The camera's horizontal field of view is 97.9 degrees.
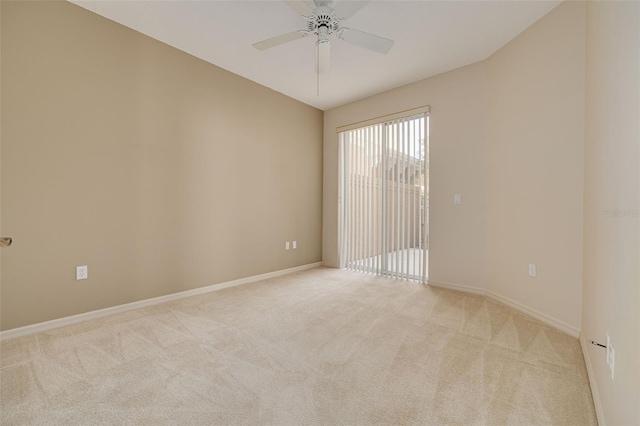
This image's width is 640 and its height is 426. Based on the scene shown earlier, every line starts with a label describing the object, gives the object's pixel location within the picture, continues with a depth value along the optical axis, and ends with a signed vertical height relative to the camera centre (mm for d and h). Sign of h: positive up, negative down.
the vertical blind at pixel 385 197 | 3961 +181
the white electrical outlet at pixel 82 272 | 2504 -571
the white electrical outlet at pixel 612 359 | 1183 -660
